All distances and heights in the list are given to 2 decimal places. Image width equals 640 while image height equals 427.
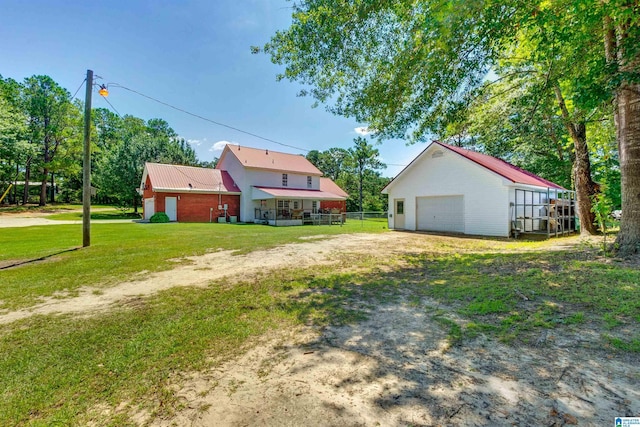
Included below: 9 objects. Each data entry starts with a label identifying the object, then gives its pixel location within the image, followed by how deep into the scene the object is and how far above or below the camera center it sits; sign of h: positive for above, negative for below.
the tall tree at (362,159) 42.50 +8.69
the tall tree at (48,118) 34.56 +12.40
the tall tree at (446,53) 5.02 +3.54
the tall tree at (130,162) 30.47 +5.88
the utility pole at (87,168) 9.73 +1.65
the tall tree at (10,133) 25.42 +7.67
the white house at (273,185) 25.14 +3.01
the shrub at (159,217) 22.39 -0.23
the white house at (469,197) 13.66 +0.95
